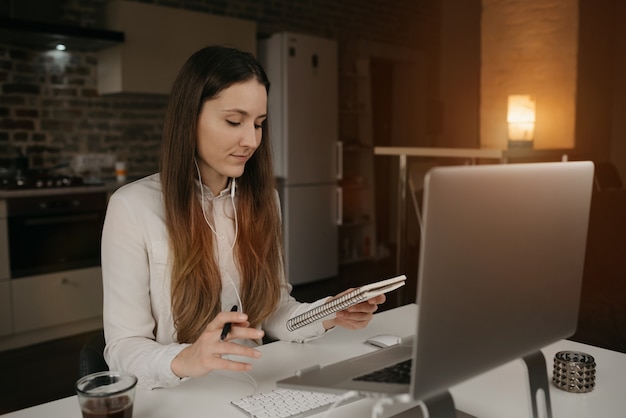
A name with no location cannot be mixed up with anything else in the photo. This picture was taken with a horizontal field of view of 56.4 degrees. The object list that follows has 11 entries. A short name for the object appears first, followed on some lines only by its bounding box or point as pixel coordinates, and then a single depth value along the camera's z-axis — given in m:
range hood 3.44
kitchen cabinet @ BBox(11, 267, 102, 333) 3.49
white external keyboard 0.99
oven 3.49
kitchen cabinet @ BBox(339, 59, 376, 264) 5.79
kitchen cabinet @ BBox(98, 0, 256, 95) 4.03
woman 1.32
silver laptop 0.69
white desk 1.02
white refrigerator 4.87
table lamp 3.67
